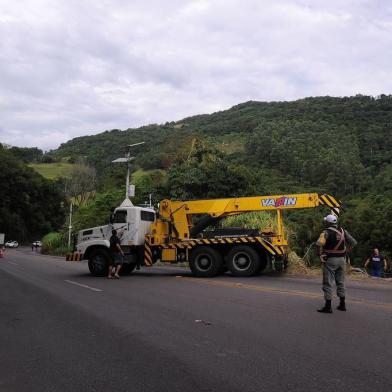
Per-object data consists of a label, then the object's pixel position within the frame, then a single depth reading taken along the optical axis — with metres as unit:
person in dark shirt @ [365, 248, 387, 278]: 18.36
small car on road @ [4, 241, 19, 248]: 73.44
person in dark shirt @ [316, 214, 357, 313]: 9.05
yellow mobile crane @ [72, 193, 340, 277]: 16.95
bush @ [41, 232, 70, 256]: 50.83
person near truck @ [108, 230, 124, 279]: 16.45
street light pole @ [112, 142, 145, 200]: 28.27
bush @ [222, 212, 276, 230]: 21.41
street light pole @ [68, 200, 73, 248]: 47.20
